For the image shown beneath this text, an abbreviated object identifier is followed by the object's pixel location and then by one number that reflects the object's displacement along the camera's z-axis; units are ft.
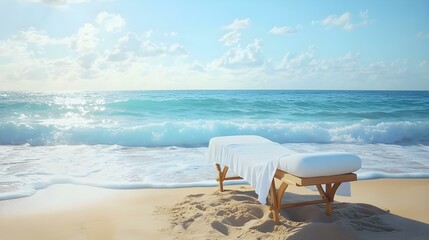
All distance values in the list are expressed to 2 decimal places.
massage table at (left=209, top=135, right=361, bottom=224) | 9.75
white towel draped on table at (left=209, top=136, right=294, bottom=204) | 10.43
